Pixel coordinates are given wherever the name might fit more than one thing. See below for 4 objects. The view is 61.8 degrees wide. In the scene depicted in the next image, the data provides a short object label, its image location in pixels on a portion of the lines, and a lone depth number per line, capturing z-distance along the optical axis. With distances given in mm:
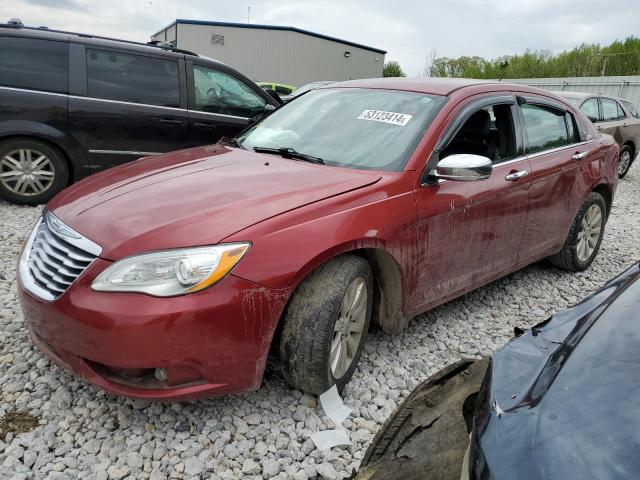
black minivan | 5250
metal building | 34250
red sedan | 2053
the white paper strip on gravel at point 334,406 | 2500
